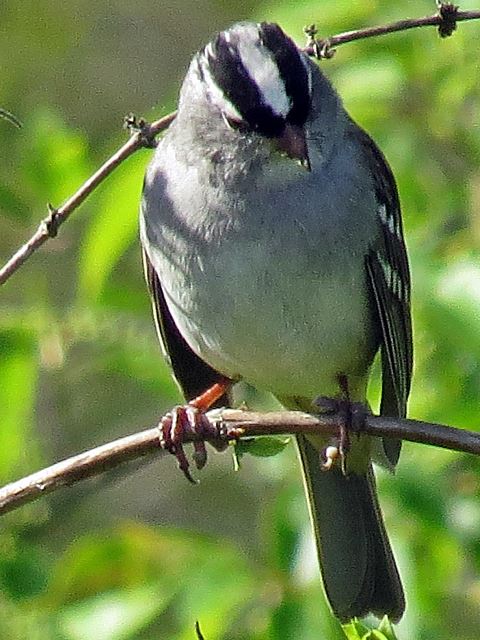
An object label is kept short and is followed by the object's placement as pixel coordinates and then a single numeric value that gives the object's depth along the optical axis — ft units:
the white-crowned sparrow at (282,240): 18.29
